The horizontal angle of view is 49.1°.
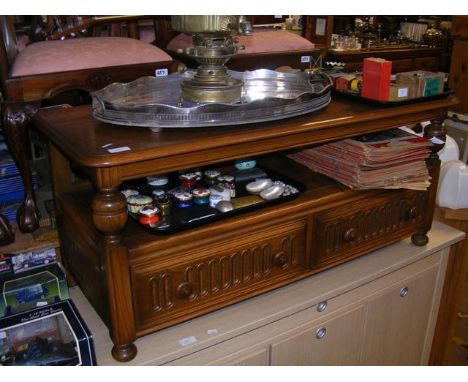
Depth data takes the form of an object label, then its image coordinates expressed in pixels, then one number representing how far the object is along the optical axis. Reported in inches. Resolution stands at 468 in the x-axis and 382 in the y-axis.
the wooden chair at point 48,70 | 48.1
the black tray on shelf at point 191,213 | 34.4
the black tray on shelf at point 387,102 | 41.2
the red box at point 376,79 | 40.6
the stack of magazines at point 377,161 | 42.1
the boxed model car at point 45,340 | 31.8
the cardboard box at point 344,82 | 44.1
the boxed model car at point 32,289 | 35.5
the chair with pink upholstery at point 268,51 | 70.9
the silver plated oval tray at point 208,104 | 32.9
